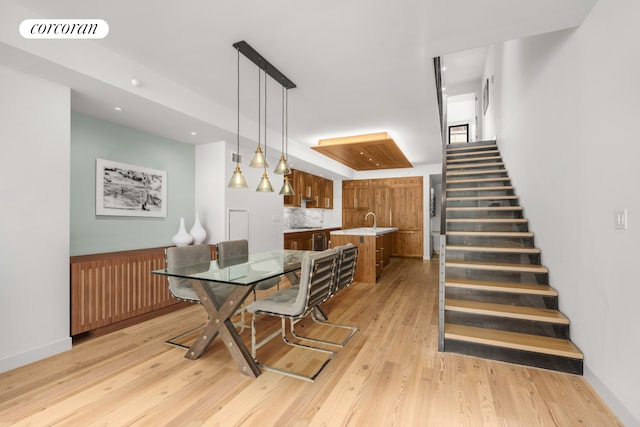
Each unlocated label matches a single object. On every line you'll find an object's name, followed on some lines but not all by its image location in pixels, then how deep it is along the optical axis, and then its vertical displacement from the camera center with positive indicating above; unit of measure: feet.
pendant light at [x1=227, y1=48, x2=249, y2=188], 9.02 +1.02
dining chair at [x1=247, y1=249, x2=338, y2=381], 6.96 -2.17
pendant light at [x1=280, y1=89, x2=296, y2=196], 10.98 +4.19
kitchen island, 16.37 -2.08
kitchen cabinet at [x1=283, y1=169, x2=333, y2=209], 21.95 +1.96
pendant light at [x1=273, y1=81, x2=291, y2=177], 10.16 +1.61
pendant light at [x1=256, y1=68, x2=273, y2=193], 9.80 +0.97
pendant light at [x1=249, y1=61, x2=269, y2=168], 9.04 +1.65
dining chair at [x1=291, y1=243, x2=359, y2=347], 8.46 -1.80
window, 32.91 +9.28
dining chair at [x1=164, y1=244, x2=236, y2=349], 8.48 -2.04
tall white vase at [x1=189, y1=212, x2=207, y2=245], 13.43 -0.90
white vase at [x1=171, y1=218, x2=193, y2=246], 12.73 -1.06
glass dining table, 7.02 -2.10
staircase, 7.53 -2.49
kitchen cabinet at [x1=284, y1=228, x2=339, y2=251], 19.95 -1.85
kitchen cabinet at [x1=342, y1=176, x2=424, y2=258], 25.86 +0.65
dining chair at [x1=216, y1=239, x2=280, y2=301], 9.65 -1.57
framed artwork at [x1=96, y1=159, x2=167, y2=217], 10.80 +0.96
